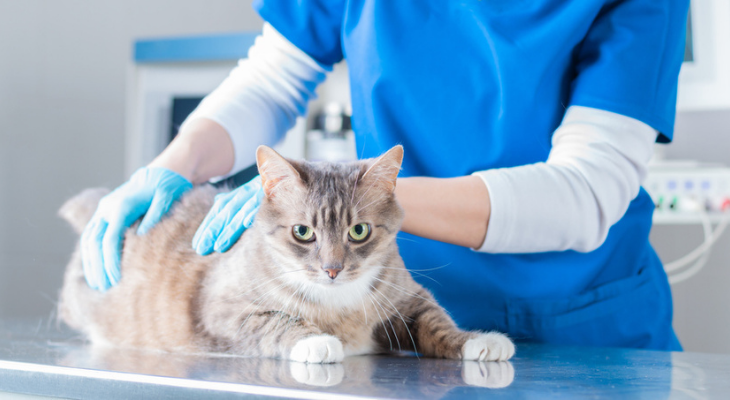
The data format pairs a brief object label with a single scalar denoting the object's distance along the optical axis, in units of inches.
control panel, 97.3
